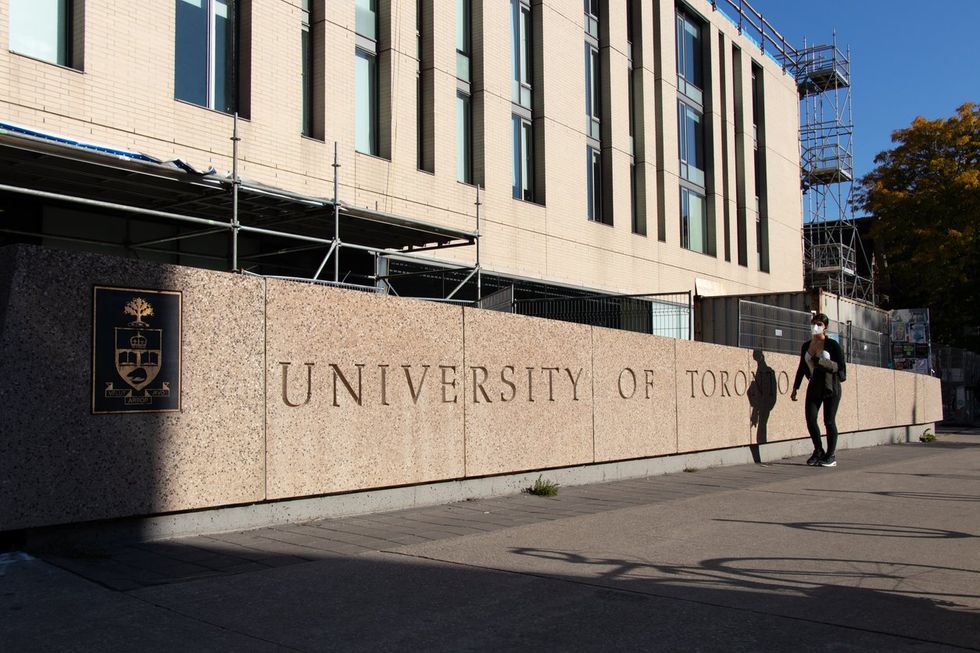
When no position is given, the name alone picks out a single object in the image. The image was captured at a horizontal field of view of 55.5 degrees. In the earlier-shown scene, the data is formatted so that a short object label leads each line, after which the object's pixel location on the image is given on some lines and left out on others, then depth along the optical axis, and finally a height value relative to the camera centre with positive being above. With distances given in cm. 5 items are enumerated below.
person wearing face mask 1344 -9
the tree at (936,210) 3434 +607
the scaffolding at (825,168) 4350 +984
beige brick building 1245 +474
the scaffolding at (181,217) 994 +228
